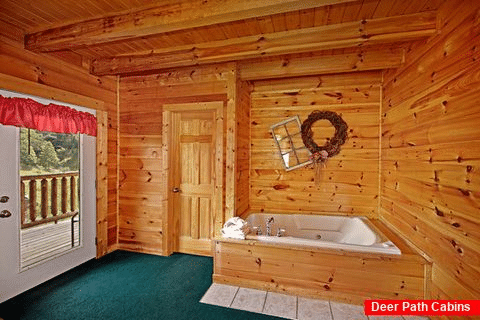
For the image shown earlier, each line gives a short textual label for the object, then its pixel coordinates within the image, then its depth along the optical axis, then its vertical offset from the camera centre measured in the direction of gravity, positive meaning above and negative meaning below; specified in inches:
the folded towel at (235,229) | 90.8 -29.0
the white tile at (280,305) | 74.2 -50.7
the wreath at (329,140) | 118.1 +11.6
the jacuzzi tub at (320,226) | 105.3 -34.2
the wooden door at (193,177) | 117.3 -10.2
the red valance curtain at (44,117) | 77.0 +15.4
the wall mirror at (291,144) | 123.6 +7.8
